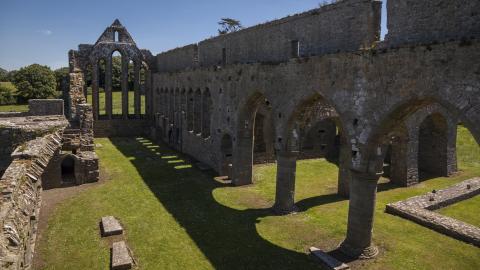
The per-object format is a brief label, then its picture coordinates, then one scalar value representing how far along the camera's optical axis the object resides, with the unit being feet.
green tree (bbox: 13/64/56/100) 160.25
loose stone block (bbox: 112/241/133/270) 35.88
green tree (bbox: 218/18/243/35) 189.57
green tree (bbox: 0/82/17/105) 157.07
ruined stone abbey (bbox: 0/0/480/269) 28.76
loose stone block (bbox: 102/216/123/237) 43.09
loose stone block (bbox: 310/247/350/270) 36.81
